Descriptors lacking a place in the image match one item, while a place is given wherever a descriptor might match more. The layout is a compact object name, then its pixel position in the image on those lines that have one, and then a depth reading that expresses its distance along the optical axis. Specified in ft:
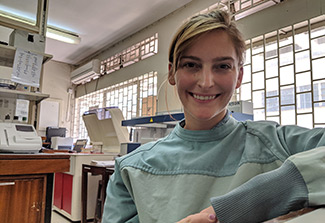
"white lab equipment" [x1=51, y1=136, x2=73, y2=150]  16.76
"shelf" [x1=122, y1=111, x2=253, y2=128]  7.27
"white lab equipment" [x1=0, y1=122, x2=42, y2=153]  6.09
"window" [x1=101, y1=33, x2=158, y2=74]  14.39
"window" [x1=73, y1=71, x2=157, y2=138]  14.17
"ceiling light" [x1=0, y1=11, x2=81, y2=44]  15.85
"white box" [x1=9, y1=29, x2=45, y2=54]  7.48
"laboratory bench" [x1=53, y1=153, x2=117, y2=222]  11.18
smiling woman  1.97
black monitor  18.80
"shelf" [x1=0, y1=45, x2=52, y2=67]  7.30
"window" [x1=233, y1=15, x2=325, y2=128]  7.65
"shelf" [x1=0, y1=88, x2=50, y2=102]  7.11
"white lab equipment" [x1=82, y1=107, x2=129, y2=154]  13.56
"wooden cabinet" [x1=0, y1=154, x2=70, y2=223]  5.73
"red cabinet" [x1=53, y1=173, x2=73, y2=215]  11.57
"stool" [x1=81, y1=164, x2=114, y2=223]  8.80
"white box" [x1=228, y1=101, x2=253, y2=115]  7.37
